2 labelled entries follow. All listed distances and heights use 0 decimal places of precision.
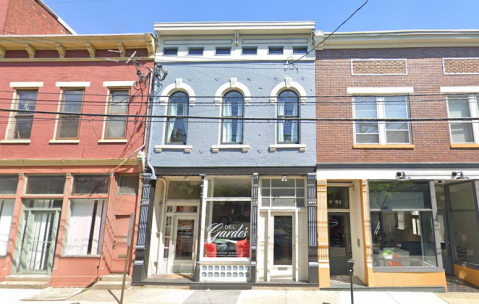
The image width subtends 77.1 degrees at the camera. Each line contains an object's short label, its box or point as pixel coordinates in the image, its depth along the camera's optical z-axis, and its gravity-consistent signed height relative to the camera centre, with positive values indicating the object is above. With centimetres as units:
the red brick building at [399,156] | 955 +199
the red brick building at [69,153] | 1014 +190
